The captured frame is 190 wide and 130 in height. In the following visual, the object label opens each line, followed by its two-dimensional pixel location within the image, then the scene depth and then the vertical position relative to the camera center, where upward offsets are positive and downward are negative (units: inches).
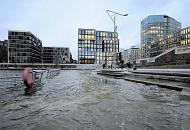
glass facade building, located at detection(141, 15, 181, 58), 3140.9 +1157.1
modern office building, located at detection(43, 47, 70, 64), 3488.3 +342.5
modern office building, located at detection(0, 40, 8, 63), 3112.2 +319.5
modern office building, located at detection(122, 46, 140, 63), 3530.3 +438.2
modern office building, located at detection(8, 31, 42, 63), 2683.9 +471.4
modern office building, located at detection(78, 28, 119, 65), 2884.4 +421.6
